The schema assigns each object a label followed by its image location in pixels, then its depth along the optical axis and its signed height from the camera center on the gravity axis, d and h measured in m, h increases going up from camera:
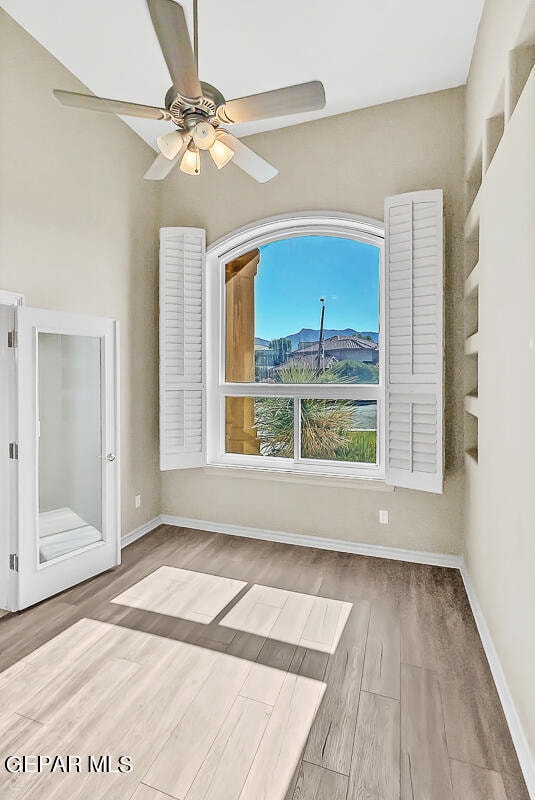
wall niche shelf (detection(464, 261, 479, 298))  2.56 +0.71
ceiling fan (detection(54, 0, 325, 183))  1.62 +1.29
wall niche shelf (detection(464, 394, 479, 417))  2.58 -0.07
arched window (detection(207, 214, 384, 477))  3.47 +0.41
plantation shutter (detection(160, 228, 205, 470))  3.68 +0.53
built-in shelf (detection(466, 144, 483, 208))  2.70 +1.42
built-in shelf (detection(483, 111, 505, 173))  2.27 +1.39
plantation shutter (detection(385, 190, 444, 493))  2.91 +0.39
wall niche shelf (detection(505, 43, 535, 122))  1.75 +1.34
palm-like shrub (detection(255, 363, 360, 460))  3.56 -0.24
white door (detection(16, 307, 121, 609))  2.55 -0.38
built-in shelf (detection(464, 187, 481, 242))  2.55 +1.08
